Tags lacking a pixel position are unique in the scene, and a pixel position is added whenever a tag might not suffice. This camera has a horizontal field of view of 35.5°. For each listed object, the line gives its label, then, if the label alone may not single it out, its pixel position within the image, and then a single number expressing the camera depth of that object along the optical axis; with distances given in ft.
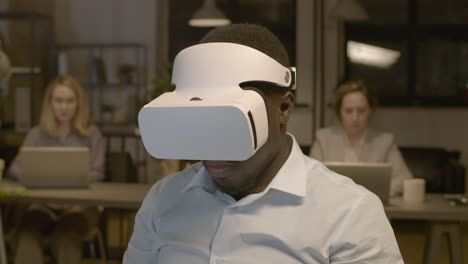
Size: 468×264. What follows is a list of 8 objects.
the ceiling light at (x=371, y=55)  25.35
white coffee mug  11.26
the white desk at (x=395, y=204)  10.53
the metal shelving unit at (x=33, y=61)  23.20
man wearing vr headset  3.80
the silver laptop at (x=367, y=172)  10.23
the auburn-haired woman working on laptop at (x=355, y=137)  13.01
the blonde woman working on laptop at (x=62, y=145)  12.53
